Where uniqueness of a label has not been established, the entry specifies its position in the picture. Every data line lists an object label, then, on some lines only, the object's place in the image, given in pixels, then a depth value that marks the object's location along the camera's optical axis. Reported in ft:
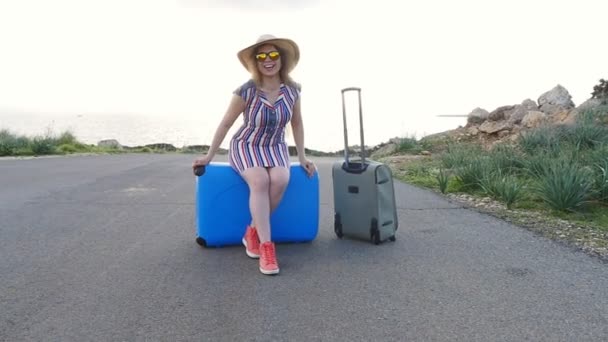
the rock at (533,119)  38.33
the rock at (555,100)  46.74
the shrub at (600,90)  43.71
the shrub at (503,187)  18.62
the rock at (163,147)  74.50
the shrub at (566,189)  17.01
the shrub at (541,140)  27.54
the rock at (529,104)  47.09
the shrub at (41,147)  48.32
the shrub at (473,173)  22.41
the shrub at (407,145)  44.70
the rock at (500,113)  47.61
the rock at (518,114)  43.47
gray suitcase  13.78
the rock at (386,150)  46.74
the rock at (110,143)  68.86
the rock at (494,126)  41.54
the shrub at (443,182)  22.85
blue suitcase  13.50
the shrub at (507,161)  24.71
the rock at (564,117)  34.27
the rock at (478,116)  49.98
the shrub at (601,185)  17.64
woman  12.70
